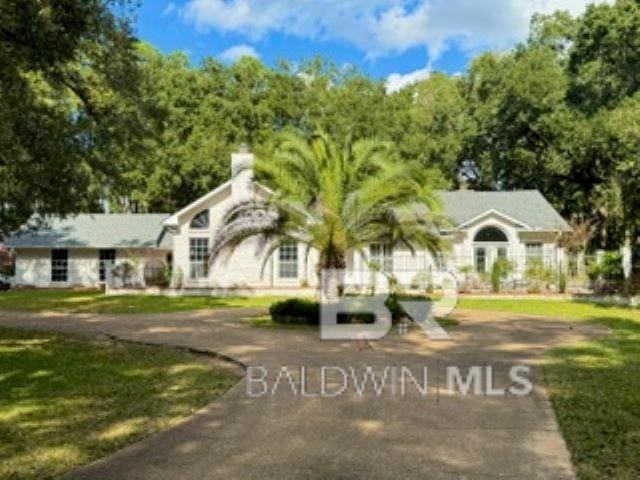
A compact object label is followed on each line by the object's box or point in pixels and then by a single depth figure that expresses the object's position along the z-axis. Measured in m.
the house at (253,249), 37.66
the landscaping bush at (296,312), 20.80
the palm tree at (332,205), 20.95
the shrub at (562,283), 34.47
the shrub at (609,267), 34.97
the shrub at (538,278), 35.47
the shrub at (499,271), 35.31
